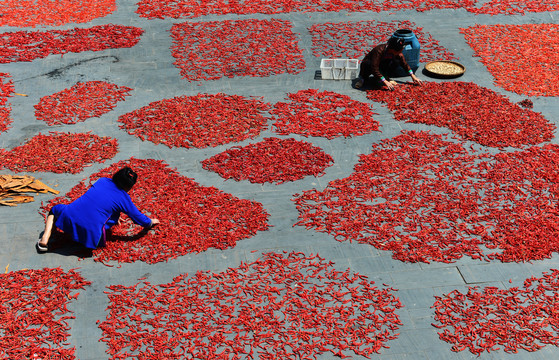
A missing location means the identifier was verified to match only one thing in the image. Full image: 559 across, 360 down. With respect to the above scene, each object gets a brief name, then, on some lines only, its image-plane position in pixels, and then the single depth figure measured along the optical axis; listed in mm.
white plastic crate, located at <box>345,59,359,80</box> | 22609
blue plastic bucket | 22516
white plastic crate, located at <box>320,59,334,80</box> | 22625
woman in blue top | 13492
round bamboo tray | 22641
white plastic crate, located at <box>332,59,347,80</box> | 22547
